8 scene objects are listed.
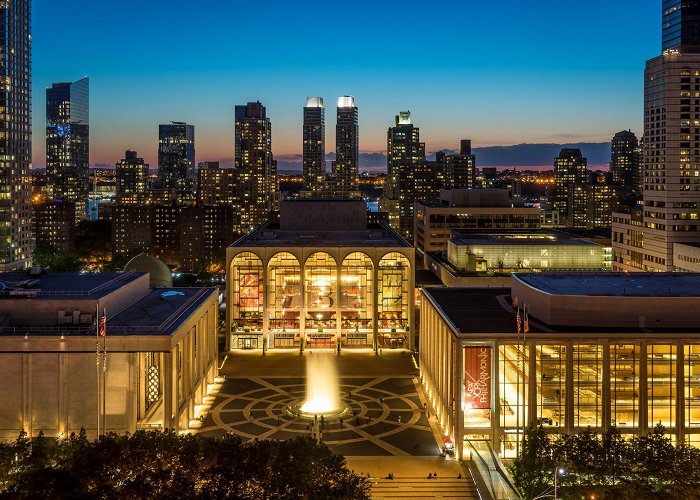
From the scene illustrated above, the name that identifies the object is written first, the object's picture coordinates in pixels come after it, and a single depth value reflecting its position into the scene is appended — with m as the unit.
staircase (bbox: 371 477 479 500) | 55.12
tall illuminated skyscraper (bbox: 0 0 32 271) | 153.50
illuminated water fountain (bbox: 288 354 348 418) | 73.12
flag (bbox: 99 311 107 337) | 54.17
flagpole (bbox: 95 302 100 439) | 55.84
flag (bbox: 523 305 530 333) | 56.49
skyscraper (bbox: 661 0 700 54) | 159.12
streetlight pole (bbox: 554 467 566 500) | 44.65
